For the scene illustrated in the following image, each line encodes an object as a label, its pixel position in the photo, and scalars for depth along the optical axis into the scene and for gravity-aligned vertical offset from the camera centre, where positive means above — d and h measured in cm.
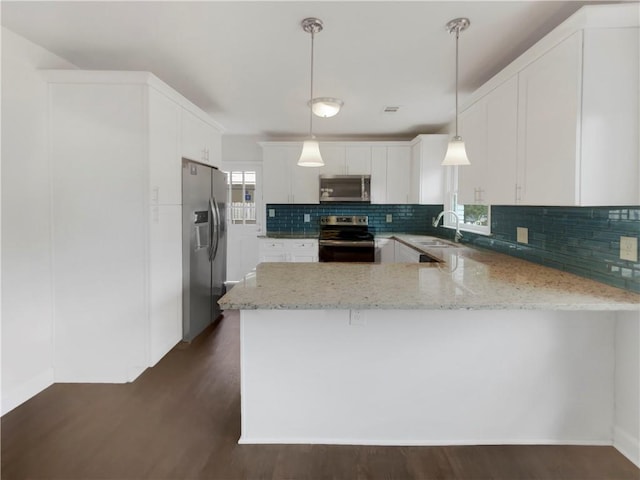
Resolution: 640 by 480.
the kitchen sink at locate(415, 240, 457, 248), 369 -22
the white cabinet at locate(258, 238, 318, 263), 460 -36
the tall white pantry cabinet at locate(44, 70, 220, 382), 249 +2
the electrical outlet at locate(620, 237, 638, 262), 172 -12
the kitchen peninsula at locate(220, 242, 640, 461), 181 -79
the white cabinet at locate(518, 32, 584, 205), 170 +53
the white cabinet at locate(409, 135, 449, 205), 445 +71
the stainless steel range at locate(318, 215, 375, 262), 453 -32
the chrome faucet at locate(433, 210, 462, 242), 370 -13
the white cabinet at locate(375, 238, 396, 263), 459 -34
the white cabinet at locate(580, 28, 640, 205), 163 +50
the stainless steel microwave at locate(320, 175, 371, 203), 480 +49
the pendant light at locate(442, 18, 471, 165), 209 +46
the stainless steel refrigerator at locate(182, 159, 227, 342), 318 -22
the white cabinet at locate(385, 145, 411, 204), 491 +71
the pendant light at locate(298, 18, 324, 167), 238 +47
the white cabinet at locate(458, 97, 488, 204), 265 +57
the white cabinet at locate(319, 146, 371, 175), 488 +90
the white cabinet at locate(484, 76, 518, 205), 223 +55
